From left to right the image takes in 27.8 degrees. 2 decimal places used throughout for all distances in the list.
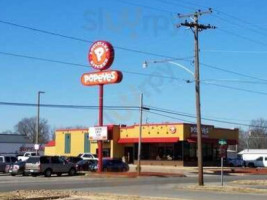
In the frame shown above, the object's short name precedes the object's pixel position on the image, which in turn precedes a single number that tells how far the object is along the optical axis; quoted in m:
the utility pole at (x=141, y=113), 47.83
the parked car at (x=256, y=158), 83.19
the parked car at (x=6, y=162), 48.76
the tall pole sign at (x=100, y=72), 48.84
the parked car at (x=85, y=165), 52.69
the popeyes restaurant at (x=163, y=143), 72.31
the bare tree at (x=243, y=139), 175.98
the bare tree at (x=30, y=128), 176.38
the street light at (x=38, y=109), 61.21
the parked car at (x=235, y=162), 78.93
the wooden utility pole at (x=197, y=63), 34.28
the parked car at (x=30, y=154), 66.57
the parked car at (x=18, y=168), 45.06
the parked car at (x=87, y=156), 69.91
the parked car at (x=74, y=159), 59.80
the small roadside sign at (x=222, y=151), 35.72
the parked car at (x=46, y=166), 43.97
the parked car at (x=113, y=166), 51.11
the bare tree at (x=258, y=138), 162.00
